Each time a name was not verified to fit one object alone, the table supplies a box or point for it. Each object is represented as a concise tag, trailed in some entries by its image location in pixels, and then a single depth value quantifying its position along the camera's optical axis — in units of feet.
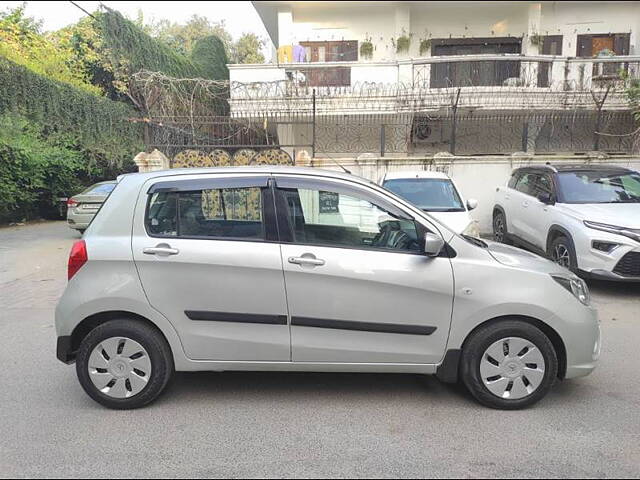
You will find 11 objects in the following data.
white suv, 19.79
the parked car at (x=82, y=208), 37.17
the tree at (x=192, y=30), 131.03
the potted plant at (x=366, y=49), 54.39
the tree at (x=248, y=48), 122.88
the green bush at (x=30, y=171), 47.14
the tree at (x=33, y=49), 61.41
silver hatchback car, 11.08
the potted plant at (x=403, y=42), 53.26
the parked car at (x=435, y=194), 24.04
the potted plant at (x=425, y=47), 54.70
